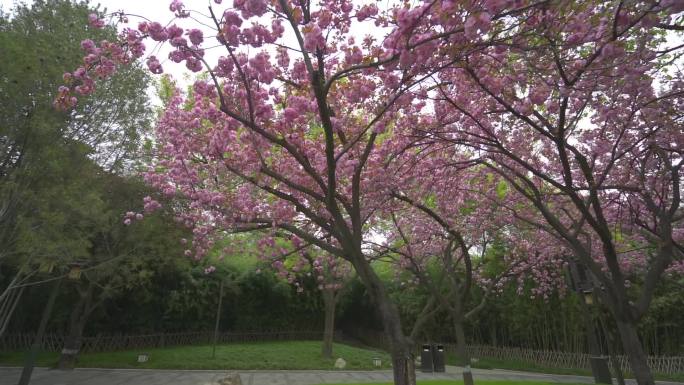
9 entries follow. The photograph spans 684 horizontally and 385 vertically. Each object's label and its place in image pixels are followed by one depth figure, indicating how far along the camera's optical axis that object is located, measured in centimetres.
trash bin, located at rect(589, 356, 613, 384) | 997
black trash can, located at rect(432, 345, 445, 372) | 1311
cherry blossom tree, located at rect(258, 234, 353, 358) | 816
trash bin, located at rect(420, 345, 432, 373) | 1277
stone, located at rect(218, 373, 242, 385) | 855
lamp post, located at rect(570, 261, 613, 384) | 841
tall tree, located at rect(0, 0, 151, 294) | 743
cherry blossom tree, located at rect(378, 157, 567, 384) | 703
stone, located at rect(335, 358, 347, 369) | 1392
